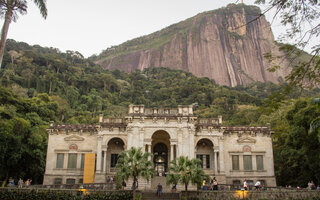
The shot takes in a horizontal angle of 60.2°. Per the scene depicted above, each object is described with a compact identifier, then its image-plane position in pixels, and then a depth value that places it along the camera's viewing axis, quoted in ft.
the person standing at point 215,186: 84.78
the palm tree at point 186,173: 73.56
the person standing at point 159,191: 83.63
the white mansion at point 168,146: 104.47
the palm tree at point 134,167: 72.02
